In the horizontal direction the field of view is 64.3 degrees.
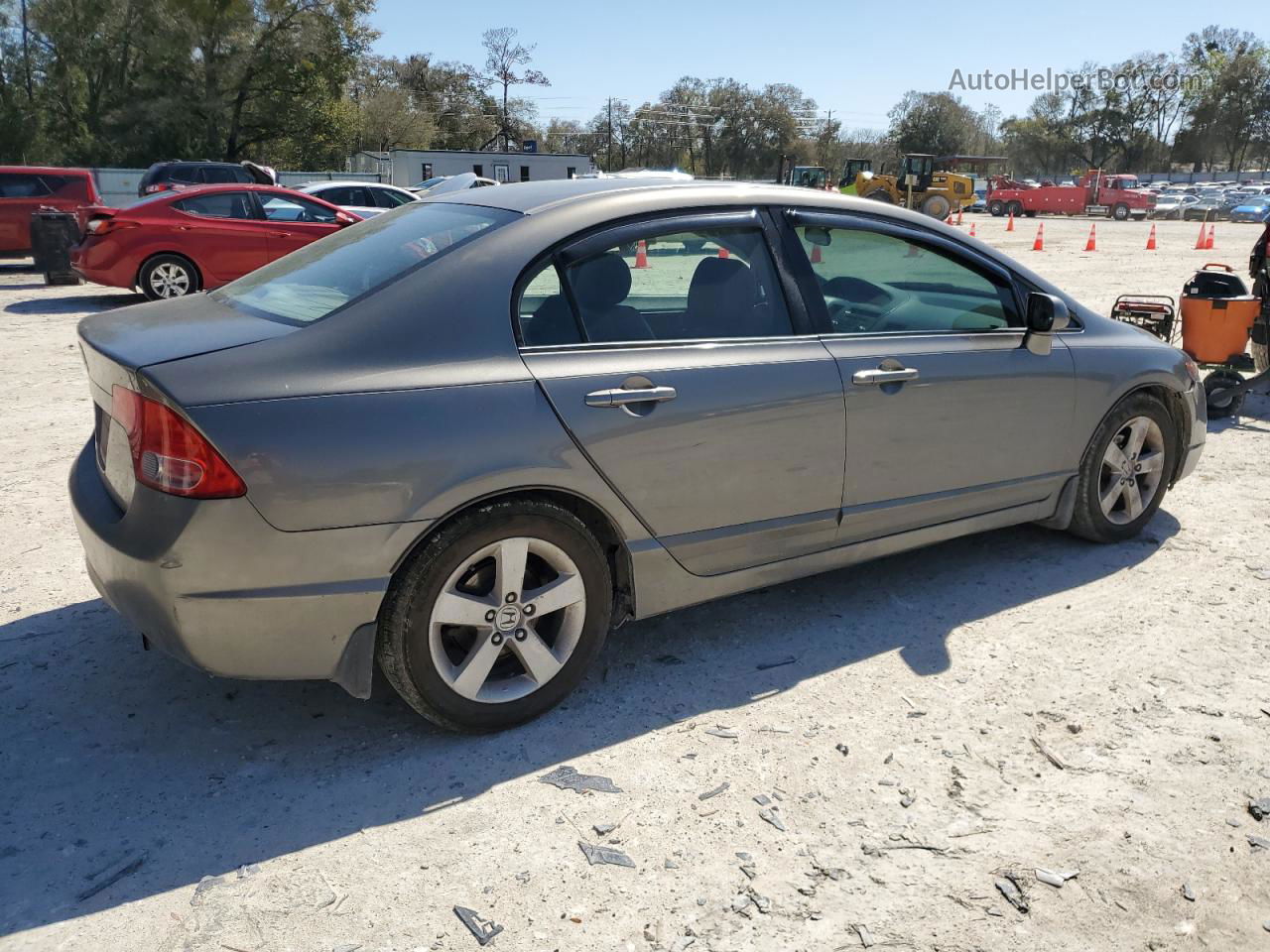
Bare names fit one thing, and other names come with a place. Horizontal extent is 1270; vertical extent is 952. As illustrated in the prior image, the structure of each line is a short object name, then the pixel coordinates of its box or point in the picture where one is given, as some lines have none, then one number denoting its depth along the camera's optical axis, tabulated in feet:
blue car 137.18
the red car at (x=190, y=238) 40.68
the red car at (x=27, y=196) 55.11
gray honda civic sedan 8.95
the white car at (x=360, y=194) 59.21
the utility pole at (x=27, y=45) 169.78
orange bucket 24.32
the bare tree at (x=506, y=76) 229.45
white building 131.44
